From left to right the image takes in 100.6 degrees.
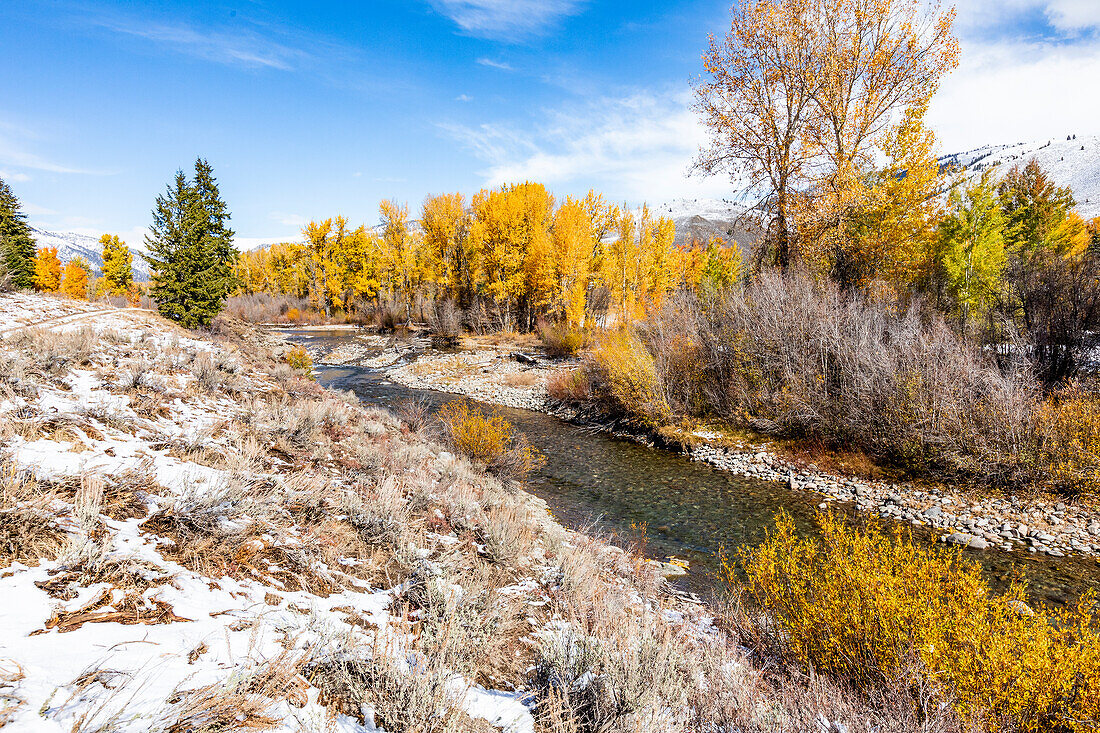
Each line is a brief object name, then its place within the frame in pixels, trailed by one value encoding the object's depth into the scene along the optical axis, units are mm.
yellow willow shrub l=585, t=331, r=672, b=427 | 14328
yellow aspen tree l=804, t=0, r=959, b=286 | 13289
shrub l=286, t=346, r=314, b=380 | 18705
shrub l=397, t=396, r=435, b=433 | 11198
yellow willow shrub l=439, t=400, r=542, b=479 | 9789
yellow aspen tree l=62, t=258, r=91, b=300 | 37938
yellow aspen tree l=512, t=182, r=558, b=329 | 32844
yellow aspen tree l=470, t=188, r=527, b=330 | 33625
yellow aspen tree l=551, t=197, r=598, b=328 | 31141
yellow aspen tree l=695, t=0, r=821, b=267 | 13945
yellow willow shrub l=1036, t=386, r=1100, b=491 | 8297
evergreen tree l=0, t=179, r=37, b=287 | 20234
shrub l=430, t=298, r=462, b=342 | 36625
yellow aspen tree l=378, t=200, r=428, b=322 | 43250
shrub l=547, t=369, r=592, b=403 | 17734
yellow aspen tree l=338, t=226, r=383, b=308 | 50281
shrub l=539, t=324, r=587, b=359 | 26391
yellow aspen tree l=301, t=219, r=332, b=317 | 54491
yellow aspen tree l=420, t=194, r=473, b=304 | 37969
